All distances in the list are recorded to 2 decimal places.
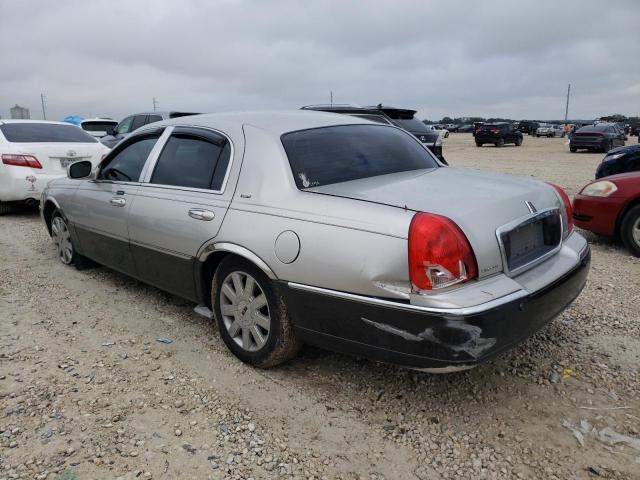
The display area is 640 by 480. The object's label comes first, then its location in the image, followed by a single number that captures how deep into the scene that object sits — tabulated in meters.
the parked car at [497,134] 29.56
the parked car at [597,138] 23.05
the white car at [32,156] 7.33
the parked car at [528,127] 52.69
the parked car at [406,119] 9.57
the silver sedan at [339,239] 2.30
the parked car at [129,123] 12.23
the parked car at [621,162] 7.45
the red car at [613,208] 5.30
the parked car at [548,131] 47.31
